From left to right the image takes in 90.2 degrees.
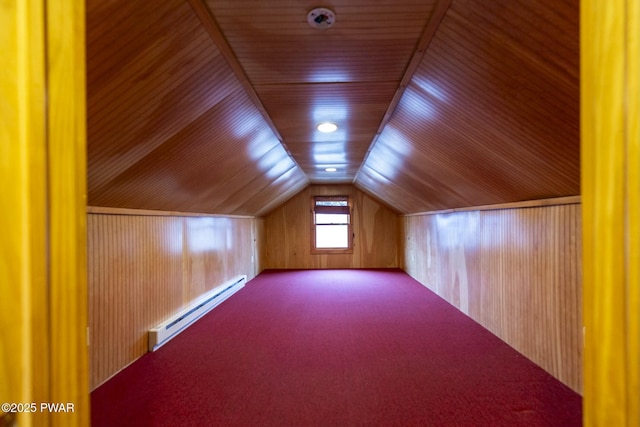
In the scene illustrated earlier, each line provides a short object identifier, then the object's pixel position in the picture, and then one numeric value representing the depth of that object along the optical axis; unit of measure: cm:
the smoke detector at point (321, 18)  142
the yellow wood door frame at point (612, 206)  54
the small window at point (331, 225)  755
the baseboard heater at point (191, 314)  288
